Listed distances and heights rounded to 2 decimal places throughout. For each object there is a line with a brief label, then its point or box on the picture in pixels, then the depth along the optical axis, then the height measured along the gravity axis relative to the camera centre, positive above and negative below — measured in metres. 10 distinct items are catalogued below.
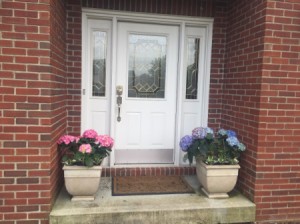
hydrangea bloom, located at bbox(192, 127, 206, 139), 2.99 -0.45
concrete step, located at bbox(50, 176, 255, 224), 2.53 -1.17
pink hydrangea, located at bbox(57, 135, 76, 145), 2.77 -0.53
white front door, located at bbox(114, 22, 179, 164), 3.50 -0.02
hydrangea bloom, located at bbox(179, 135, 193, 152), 3.03 -0.58
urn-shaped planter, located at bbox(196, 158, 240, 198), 2.85 -0.92
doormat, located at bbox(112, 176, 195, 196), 3.00 -1.13
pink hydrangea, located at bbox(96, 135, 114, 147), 2.78 -0.54
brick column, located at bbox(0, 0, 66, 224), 2.35 -0.20
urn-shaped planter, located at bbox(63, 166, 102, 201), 2.66 -0.90
